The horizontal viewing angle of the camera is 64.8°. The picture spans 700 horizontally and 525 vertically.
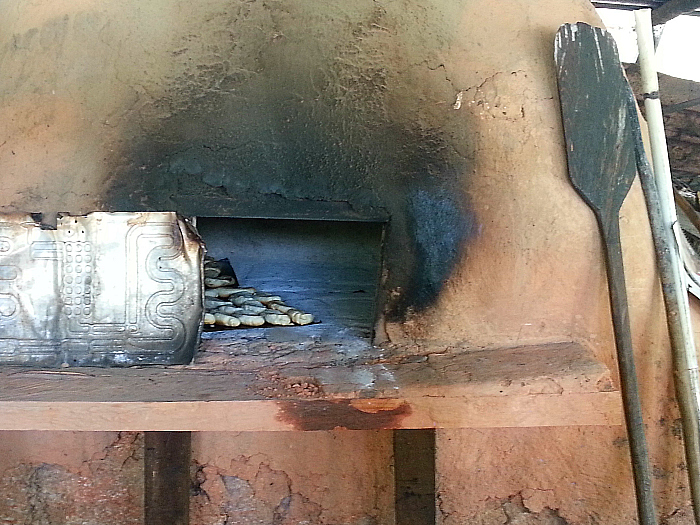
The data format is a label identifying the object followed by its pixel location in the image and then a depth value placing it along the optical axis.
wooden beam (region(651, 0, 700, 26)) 2.06
